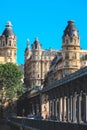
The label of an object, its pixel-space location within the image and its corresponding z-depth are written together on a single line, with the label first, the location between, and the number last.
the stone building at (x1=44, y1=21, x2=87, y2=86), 185.04
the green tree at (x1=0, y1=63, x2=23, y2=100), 170.15
